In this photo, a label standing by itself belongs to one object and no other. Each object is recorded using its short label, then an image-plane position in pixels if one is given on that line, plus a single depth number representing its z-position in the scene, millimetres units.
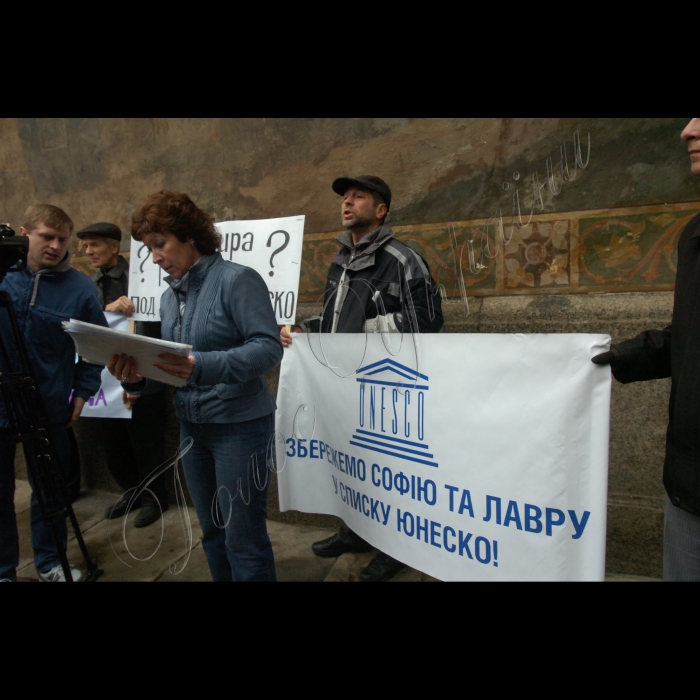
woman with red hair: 1705
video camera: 1881
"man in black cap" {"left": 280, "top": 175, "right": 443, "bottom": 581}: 2139
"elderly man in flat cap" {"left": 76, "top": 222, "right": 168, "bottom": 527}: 3303
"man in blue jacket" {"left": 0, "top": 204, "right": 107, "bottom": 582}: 2273
